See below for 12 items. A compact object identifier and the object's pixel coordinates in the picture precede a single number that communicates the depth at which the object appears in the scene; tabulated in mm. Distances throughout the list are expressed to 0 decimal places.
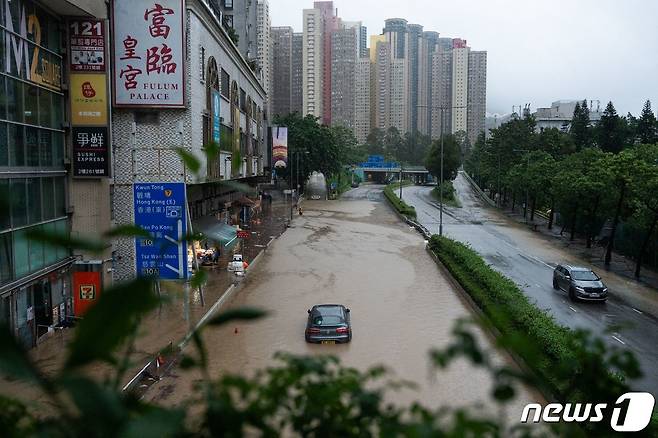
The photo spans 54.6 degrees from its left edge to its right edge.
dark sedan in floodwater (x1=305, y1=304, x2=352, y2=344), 15850
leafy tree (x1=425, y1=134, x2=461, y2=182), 73562
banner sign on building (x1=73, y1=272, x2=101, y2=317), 17625
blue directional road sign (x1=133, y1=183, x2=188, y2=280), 15422
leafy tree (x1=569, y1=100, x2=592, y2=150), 62156
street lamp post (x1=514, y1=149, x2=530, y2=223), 49150
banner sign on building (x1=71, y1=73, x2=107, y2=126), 17375
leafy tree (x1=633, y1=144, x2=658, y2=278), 24922
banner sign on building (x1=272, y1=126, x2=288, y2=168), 49375
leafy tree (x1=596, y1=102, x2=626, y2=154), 56656
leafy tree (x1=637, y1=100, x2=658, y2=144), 54188
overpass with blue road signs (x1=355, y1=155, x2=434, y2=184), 107294
